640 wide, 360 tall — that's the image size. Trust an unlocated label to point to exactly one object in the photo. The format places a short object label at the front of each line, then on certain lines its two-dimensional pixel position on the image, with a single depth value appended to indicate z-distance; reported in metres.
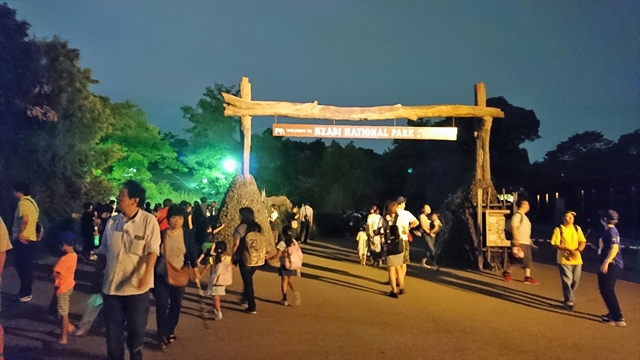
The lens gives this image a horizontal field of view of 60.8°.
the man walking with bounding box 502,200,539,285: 11.84
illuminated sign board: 13.27
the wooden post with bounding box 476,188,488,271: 13.94
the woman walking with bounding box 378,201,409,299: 10.10
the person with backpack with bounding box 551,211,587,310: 9.28
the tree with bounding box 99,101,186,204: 27.72
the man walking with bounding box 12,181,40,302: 8.57
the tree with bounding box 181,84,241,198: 29.89
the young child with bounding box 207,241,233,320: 8.20
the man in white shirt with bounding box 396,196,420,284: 10.65
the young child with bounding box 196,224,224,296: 10.02
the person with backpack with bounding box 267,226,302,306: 9.30
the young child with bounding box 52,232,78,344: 6.81
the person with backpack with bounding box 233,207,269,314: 8.46
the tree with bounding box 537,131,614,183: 42.34
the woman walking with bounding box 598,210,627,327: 8.45
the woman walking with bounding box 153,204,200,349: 6.75
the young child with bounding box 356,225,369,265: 15.68
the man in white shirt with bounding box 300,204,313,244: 22.54
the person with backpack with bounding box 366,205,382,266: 13.28
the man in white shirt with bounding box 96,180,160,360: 5.15
